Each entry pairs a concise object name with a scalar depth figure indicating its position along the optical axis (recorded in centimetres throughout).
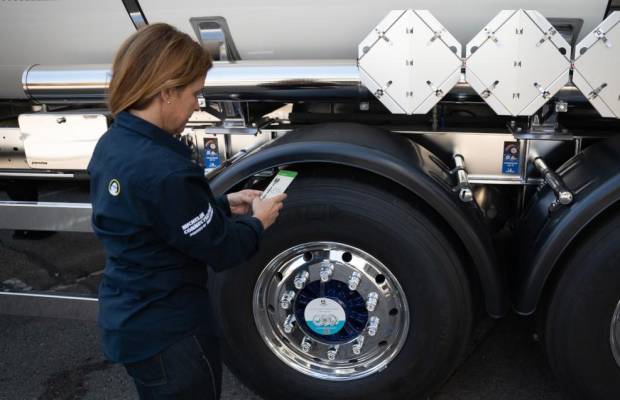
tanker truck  221
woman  151
